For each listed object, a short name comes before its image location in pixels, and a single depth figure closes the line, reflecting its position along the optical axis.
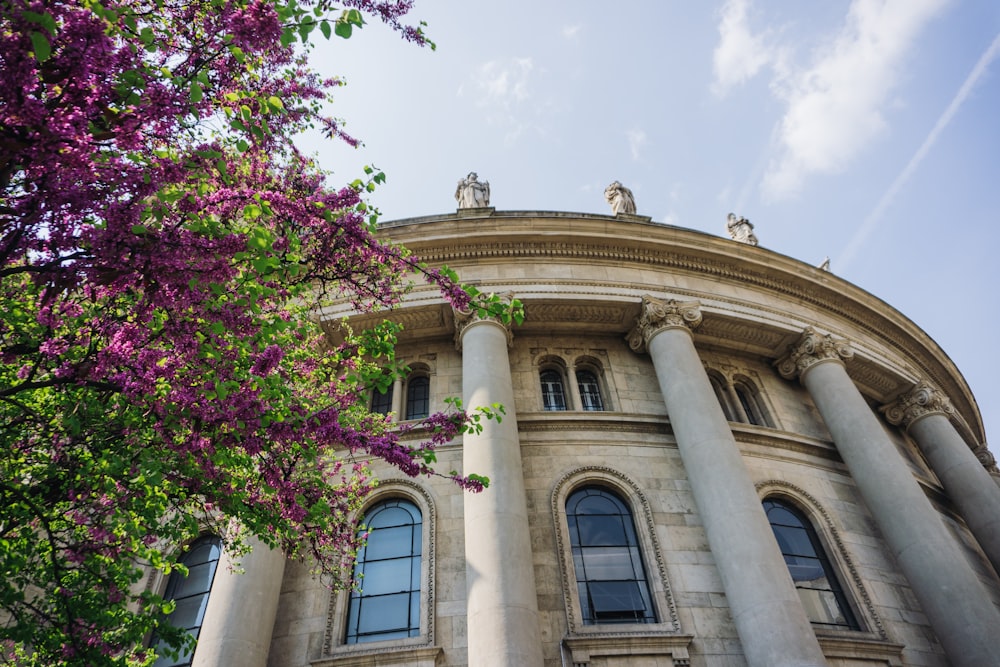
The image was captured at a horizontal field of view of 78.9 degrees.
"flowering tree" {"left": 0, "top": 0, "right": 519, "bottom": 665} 6.00
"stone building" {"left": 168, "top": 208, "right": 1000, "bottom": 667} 12.67
